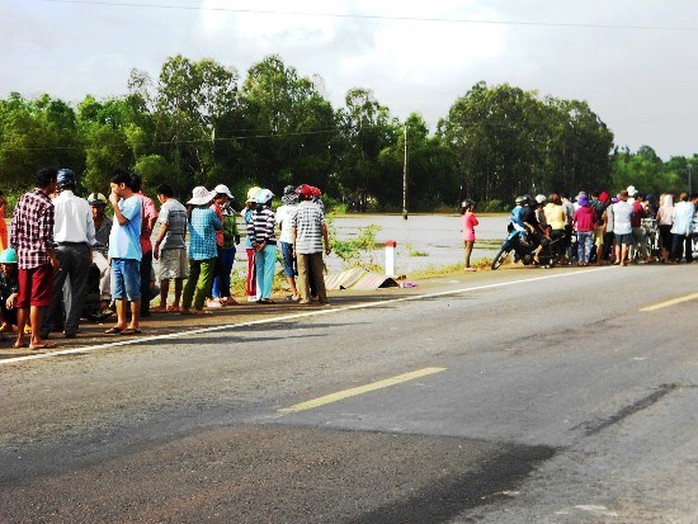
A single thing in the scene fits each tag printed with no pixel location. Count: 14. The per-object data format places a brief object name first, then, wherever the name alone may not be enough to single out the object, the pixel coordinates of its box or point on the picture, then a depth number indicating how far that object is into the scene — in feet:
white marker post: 73.26
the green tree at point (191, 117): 322.96
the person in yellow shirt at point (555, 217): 87.25
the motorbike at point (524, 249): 85.35
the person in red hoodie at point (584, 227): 88.02
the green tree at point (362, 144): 384.27
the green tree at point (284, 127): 345.72
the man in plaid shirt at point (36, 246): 38.01
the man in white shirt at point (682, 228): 91.76
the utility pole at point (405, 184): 315.53
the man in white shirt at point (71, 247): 40.88
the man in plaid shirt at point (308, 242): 55.72
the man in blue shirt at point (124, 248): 42.22
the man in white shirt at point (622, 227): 87.30
